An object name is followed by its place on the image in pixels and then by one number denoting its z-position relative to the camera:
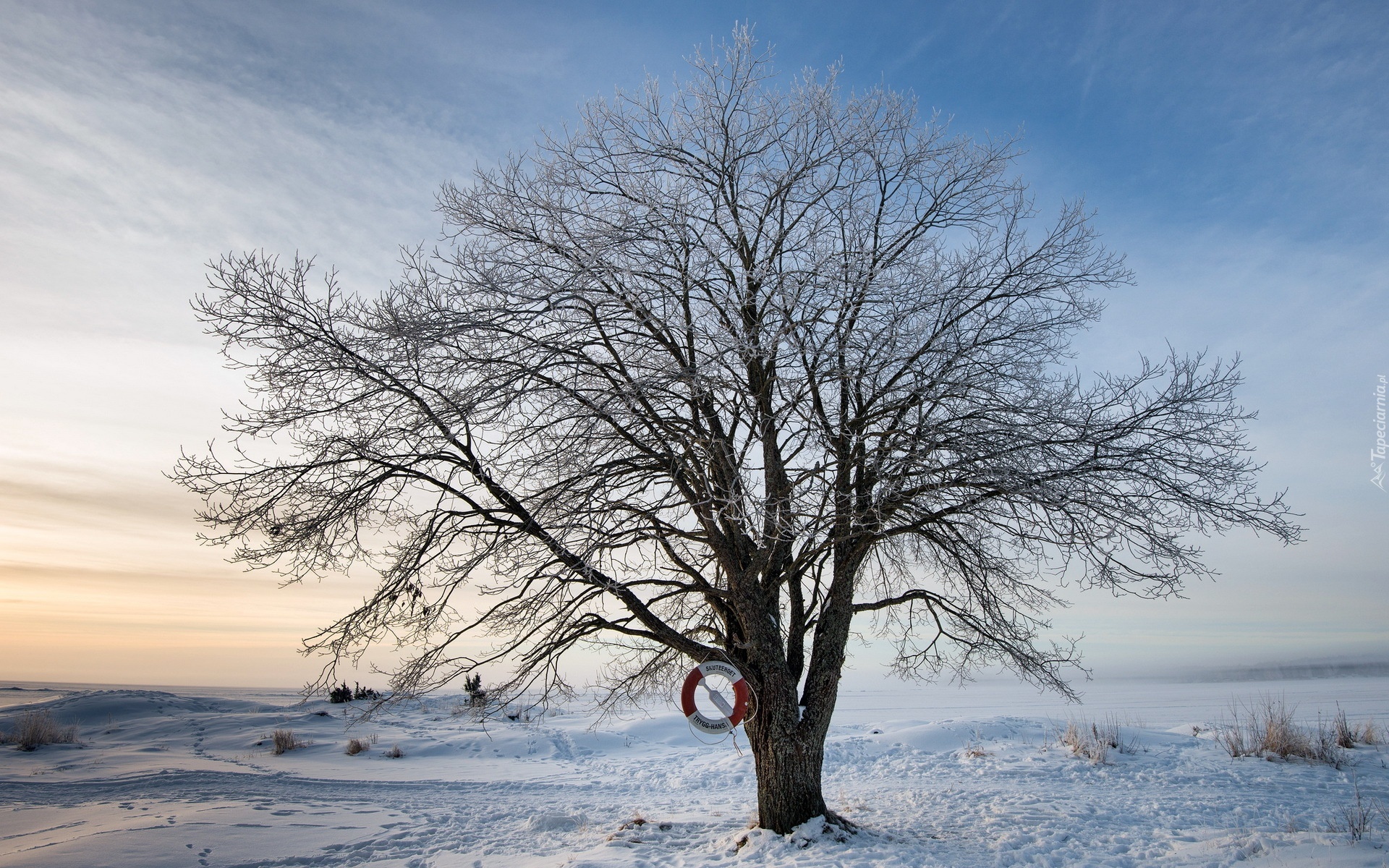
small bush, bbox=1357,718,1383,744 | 12.29
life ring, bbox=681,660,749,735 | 7.07
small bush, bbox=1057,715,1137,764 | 12.02
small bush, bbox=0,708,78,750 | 14.00
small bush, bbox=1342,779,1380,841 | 6.77
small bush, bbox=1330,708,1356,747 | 11.99
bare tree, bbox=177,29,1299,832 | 6.82
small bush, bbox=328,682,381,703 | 20.76
